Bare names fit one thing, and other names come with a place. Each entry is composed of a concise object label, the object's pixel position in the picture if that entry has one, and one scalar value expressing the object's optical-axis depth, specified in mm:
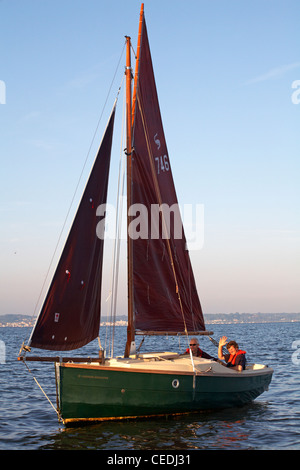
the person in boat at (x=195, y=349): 17344
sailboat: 14344
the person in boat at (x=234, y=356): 17359
